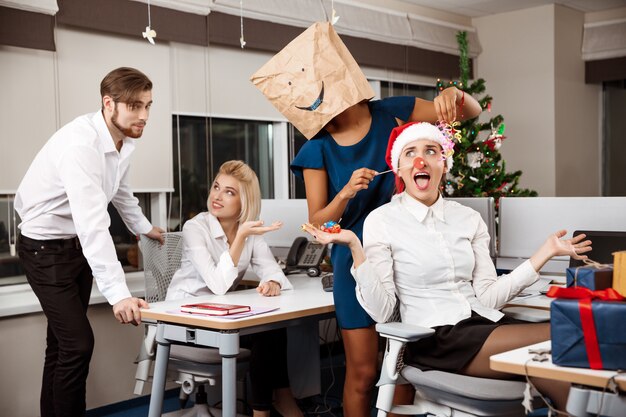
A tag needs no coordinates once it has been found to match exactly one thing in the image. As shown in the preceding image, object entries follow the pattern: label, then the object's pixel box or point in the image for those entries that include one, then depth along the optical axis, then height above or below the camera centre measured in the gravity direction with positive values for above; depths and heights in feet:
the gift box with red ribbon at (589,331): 5.28 -0.99
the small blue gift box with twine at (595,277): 5.78 -0.67
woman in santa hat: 7.60 -0.80
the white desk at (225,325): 8.36 -1.49
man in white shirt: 8.93 -0.13
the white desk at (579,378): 5.13 -1.30
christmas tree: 18.45 +0.53
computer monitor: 9.65 -0.69
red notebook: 8.62 -1.31
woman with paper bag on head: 8.39 +0.64
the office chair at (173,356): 9.71 -2.07
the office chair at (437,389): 7.25 -1.92
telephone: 12.54 -1.04
